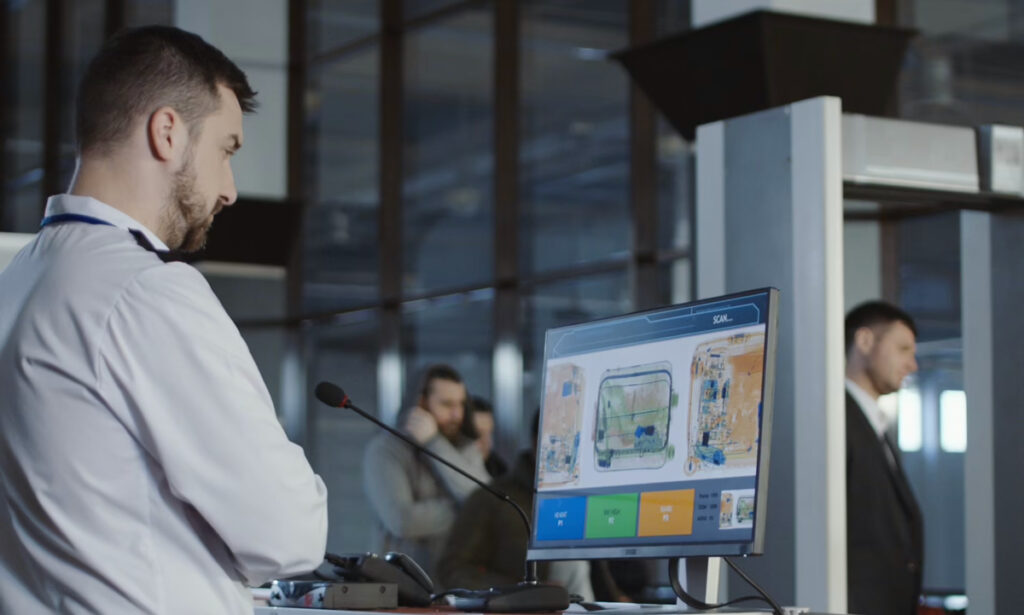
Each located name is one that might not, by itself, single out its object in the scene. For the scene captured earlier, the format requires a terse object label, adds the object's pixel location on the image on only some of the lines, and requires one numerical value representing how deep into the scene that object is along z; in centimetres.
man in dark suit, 346
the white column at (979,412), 305
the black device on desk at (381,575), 237
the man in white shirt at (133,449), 161
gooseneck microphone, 222
